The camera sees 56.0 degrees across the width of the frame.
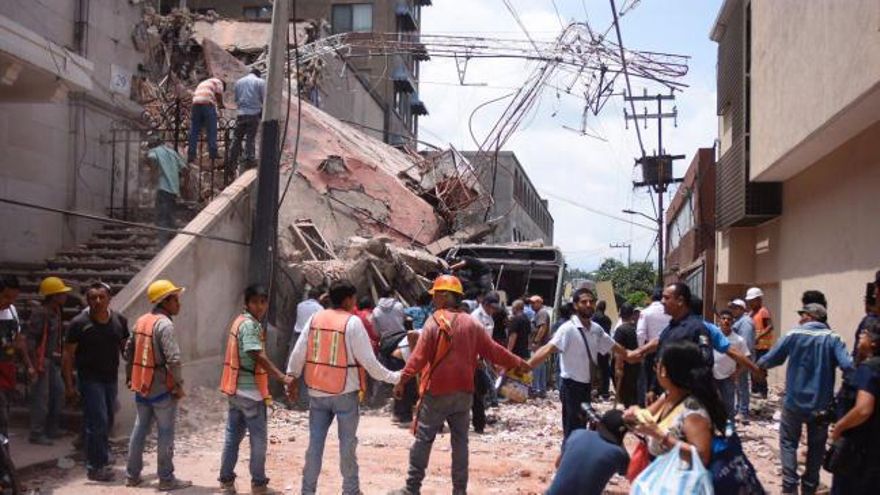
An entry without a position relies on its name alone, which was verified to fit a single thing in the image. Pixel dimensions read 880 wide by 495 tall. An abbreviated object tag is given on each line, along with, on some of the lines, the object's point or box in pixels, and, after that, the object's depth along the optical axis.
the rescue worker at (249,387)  6.50
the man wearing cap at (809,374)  6.35
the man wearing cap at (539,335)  13.09
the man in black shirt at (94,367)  6.95
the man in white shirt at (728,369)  8.16
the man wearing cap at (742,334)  11.08
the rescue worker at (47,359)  7.73
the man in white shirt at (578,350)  7.17
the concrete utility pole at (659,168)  28.52
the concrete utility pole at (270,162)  10.30
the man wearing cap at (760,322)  11.88
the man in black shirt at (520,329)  12.46
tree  50.53
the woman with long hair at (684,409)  3.36
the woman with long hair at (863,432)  4.47
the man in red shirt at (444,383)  6.16
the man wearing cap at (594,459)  3.69
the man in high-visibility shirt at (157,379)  6.71
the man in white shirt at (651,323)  10.16
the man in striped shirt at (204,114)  12.05
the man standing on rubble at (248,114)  12.44
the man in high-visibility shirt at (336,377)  6.04
